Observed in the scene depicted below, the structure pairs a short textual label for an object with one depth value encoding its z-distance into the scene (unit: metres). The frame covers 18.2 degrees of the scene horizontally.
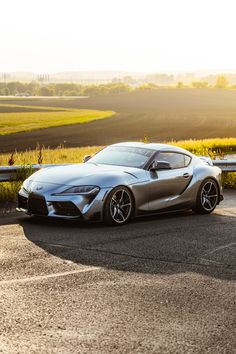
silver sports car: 11.21
